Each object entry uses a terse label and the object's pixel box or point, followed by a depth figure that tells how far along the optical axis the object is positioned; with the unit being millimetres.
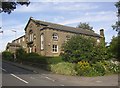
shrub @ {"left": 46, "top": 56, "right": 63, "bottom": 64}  12944
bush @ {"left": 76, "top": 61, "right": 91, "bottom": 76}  9875
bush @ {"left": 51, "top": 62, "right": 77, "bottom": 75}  10212
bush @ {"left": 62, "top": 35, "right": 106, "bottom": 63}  11252
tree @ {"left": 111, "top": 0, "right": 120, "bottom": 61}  11292
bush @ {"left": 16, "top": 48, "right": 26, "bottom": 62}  16945
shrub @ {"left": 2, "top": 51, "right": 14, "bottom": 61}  19564
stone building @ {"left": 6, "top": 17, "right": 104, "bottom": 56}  19082
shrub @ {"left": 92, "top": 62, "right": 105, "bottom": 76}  9936
